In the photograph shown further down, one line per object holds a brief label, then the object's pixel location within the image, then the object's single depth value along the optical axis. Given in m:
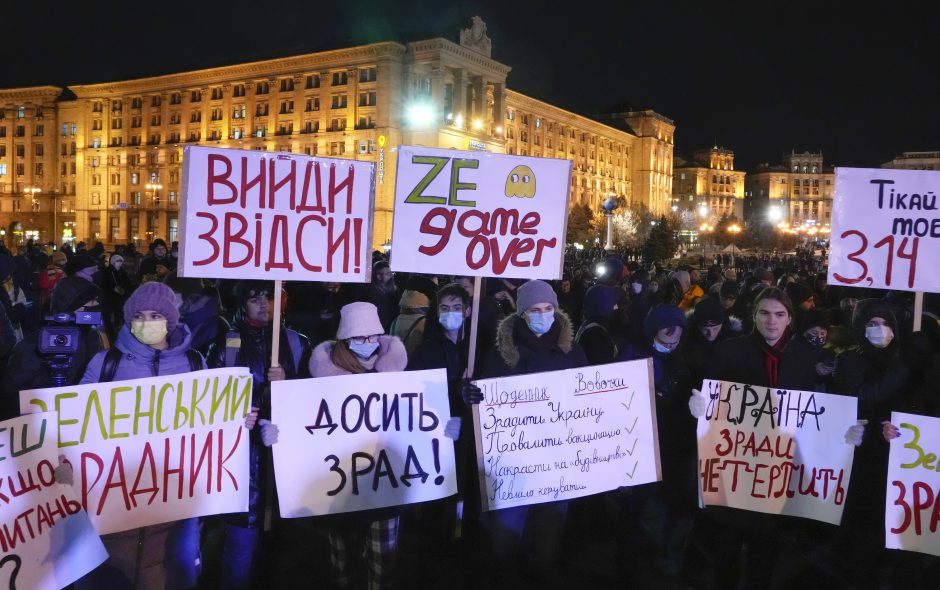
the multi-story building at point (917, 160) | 124.66
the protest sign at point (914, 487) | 4.14
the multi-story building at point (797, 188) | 143.75
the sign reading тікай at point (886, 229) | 4.71
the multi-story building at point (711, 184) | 134.62
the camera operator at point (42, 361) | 3.74
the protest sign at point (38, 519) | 3.26
